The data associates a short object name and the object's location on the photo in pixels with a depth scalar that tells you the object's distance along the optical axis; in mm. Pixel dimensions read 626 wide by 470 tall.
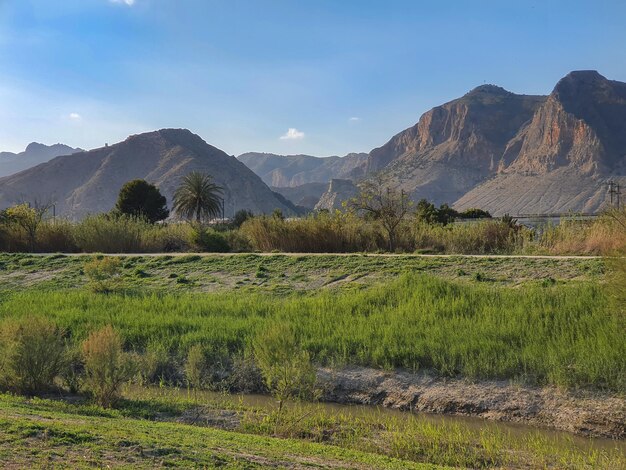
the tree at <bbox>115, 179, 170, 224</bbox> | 63906
